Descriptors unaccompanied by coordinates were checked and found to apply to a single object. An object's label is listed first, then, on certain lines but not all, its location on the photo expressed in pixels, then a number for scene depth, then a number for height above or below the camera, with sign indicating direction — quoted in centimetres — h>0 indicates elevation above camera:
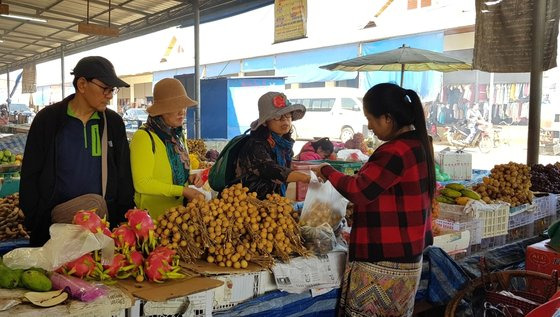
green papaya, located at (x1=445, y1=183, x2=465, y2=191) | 384 -47
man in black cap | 218 -13
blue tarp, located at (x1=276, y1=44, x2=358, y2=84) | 1412 +215
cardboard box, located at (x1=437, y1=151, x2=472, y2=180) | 570 -42
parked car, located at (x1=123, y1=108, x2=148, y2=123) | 2129 +54
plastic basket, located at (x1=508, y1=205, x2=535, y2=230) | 385 -74
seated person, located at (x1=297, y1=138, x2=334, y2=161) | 542 -26
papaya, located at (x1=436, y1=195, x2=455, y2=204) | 372 -56
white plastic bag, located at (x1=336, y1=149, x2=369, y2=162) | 574 -33
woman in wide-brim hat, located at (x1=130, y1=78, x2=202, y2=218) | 245 -16
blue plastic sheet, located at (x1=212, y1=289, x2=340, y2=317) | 207 -82
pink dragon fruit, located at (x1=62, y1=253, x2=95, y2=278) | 172 -52
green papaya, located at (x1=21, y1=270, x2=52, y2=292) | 159 -53
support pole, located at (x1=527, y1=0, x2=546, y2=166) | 460 +49
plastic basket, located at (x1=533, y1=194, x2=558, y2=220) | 414 -67
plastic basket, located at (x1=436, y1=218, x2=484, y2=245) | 331 -69
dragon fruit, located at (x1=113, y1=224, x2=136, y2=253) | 189 -46
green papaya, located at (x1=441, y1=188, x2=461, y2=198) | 373 -51
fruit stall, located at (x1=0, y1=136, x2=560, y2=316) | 162 -56
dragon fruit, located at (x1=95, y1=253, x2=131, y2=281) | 180 -56
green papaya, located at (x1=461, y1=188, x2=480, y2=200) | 370 -51
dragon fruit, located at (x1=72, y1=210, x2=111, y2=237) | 179 -37
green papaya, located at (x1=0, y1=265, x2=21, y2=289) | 159 -52
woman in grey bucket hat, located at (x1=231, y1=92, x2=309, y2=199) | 248 -11
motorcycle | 1353 -20
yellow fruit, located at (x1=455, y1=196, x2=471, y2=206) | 355 -54
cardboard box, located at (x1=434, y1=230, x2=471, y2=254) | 301 -74
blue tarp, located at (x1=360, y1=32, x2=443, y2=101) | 1126 +149
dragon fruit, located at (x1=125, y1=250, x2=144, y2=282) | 185 -55
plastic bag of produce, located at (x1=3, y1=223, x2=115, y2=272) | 168 -45
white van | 1524 +54
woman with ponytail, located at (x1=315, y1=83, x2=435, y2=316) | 197 -32
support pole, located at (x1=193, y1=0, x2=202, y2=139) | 954 +129
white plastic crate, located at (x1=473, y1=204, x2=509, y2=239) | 345 -67
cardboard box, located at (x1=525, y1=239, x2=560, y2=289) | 304 -85
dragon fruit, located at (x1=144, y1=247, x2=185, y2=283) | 184 -55
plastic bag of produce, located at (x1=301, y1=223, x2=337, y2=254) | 233 -55
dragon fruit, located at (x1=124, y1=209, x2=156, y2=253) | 196 -43
